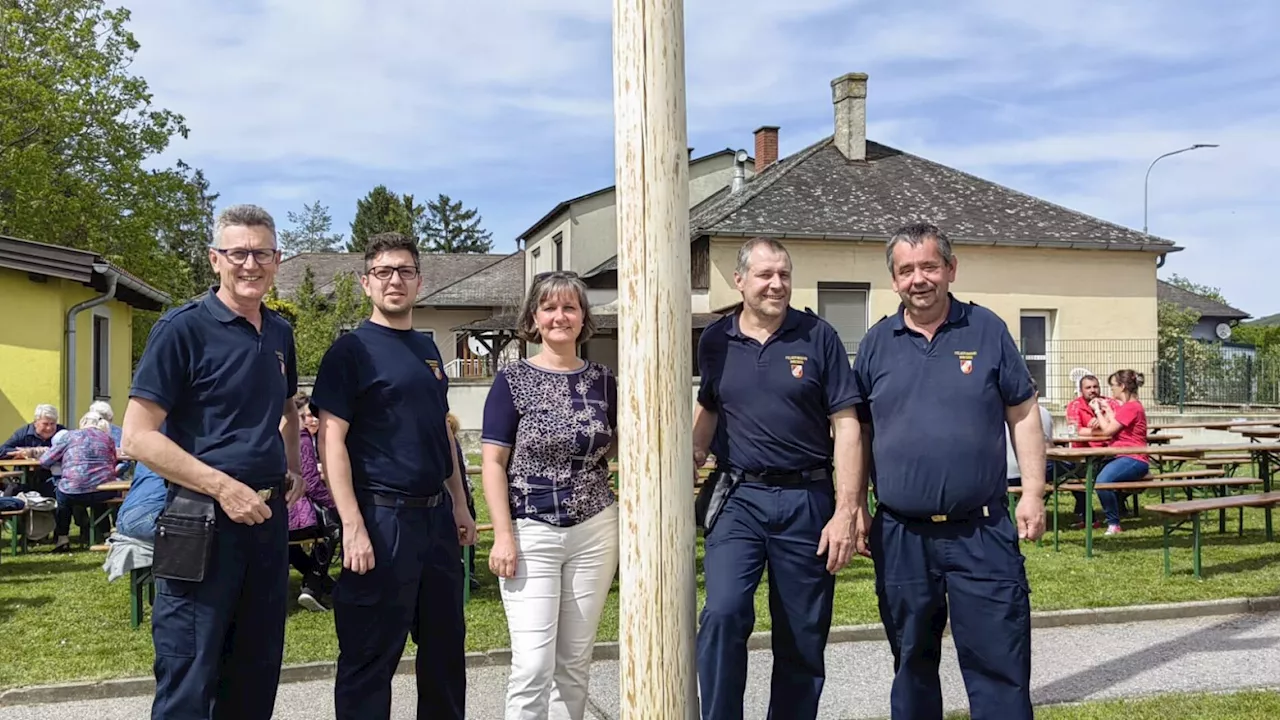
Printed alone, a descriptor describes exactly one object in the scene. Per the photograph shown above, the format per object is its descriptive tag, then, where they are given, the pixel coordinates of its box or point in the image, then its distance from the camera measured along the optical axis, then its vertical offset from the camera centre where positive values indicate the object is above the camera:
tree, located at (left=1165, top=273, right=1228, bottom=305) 67.19 +5.41
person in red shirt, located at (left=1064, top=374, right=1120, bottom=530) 11.32 -0.43
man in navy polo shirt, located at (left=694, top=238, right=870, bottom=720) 4.00 -0.41
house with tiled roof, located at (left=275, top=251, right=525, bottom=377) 38.78 +2.81
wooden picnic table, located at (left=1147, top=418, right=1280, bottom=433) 14.00 -0.65
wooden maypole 3.44 +0.05
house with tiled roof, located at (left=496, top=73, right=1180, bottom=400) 23.36 +2.73
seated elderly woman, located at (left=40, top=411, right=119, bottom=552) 10.33 -0.74
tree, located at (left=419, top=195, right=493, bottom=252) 86.81 +11.77
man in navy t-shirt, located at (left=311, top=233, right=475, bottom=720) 3.87 -0.40
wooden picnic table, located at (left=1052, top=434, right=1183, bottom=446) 11.38 -0.69
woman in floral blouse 3.88 -0.44
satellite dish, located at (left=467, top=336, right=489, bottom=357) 41.91 +1.31
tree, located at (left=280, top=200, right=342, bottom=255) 94.56 +12.57
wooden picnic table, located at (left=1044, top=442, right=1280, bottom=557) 9.30 -0.72
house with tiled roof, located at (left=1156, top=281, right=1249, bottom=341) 56.59 +3.30
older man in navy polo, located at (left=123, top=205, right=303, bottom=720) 3.52 -0.25
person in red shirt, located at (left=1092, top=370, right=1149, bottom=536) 10.52 -0.60
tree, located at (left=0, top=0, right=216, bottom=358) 28.56 +6.48
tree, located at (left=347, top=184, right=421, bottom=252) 77.56 +11.73
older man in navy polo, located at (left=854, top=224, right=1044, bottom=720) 4.00 -0.39
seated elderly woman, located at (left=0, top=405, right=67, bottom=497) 11.93 -0.64
